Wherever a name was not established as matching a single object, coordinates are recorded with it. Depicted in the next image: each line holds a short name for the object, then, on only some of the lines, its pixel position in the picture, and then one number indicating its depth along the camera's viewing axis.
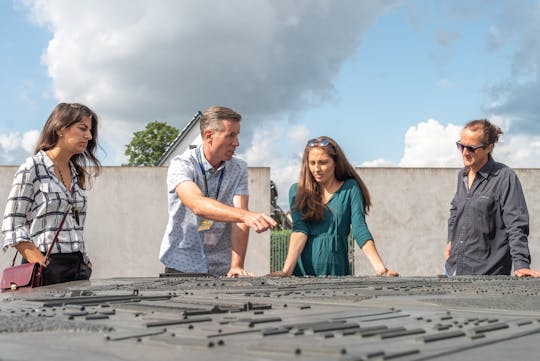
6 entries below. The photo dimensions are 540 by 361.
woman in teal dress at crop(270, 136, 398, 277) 4.32
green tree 43.38
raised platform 1.23
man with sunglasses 4.45
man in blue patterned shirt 4.11
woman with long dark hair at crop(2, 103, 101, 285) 3.52
